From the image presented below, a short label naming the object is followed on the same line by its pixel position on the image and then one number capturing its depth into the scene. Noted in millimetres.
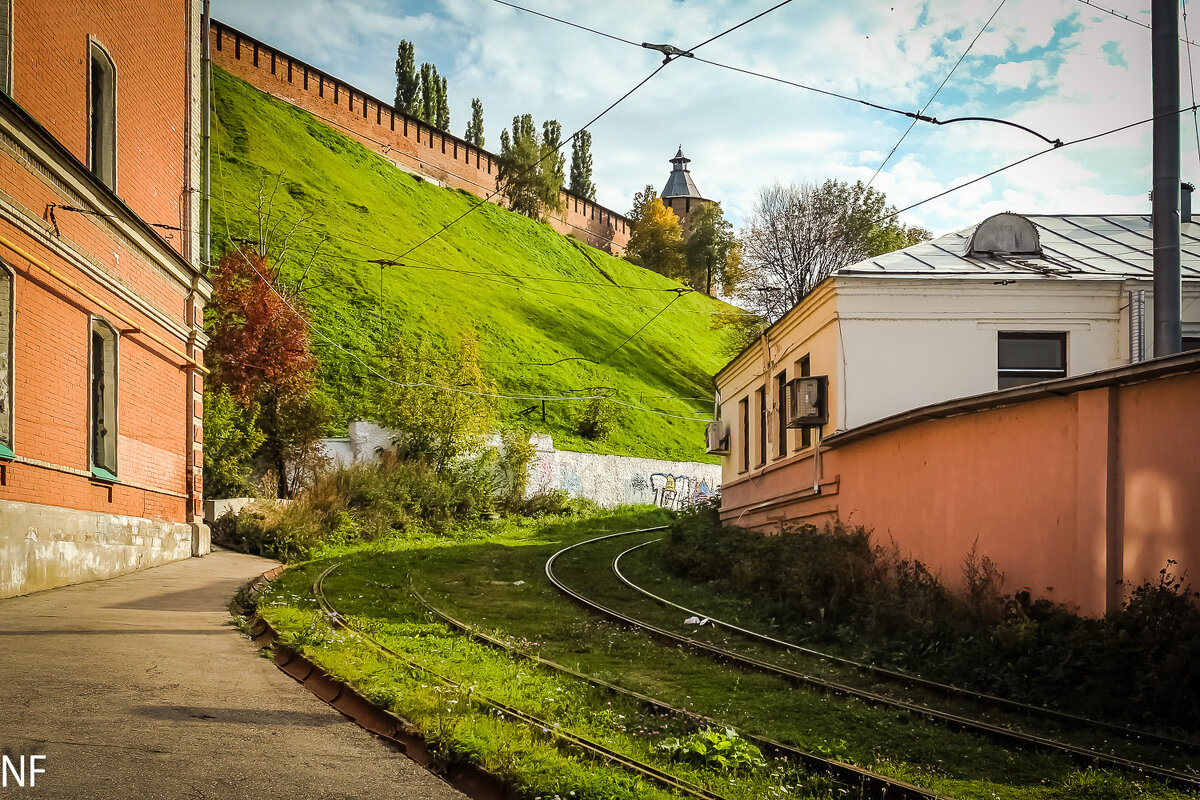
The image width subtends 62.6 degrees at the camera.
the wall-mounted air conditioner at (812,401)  16875
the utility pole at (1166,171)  12109
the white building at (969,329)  16297
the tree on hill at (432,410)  31625
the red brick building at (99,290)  12578
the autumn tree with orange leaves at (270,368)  28406
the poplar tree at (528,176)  87062
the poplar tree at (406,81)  93125
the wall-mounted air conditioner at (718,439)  27705
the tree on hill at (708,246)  99062
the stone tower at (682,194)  117500
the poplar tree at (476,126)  97531
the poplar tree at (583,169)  110188
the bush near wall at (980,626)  8141
